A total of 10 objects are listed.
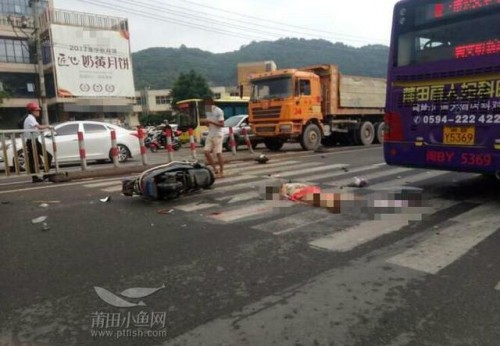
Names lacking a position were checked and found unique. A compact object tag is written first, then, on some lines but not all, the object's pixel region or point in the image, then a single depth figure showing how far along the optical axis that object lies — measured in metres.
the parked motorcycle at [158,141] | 22.23
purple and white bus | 5.88
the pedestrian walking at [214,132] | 9.37
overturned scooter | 6.66
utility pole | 29.34
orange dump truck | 15.36
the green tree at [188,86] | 71.50
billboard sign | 42.34
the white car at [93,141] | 12.98
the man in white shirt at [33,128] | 9.43
